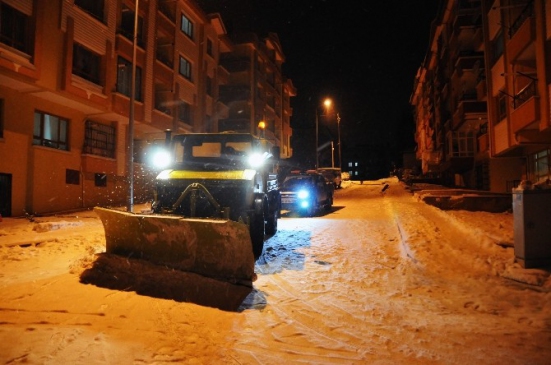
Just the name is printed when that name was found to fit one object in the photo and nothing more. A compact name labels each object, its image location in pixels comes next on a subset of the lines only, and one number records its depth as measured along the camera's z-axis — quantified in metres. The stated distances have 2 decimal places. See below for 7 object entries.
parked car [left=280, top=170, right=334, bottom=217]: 17.06
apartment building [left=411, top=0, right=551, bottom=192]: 15.84
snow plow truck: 6.37
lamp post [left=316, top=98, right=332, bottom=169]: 35.38
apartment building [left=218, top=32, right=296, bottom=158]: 38.97
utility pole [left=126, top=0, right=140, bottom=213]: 15.05
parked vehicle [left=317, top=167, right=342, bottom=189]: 35.06
